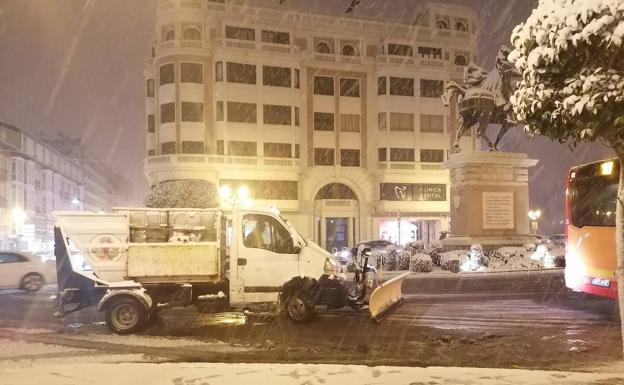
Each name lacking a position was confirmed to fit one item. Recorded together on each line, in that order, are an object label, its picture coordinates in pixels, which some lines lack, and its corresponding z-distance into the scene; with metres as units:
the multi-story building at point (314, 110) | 51.00
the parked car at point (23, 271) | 19.96
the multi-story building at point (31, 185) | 65.75
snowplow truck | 11.50
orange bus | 12.69
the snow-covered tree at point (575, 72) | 5.89
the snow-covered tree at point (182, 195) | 45.75
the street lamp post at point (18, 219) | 65.67
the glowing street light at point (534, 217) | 67.07
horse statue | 24.20
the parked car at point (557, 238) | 46.42
